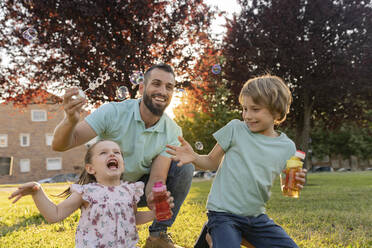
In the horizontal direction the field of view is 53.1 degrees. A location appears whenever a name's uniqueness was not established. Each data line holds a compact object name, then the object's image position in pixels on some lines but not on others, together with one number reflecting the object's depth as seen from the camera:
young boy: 2.72
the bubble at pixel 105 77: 6.85
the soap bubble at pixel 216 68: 6.44
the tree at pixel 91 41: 7.23
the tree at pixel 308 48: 11.03
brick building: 33.38
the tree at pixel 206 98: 8.48
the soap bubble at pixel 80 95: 2.56
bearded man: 3.37
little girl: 2.55
